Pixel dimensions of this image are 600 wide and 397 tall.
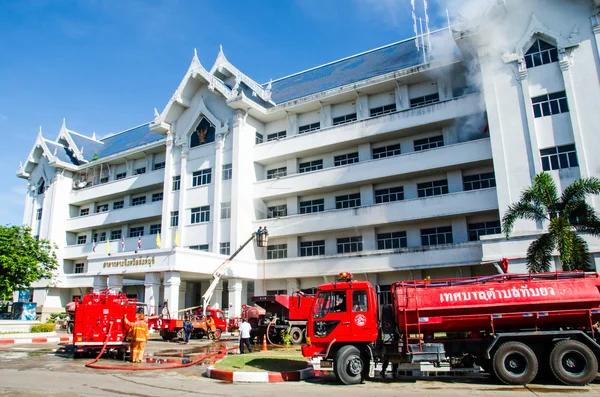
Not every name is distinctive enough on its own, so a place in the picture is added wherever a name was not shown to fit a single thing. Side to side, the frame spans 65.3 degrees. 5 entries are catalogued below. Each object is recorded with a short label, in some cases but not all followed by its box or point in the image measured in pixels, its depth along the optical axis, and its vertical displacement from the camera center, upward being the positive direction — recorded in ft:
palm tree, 56.65 +10.36
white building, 81.10 +29.66
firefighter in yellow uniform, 51.24 -2.80
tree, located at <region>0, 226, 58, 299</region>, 111.55 +13.43
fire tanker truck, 36.01 -1.84
